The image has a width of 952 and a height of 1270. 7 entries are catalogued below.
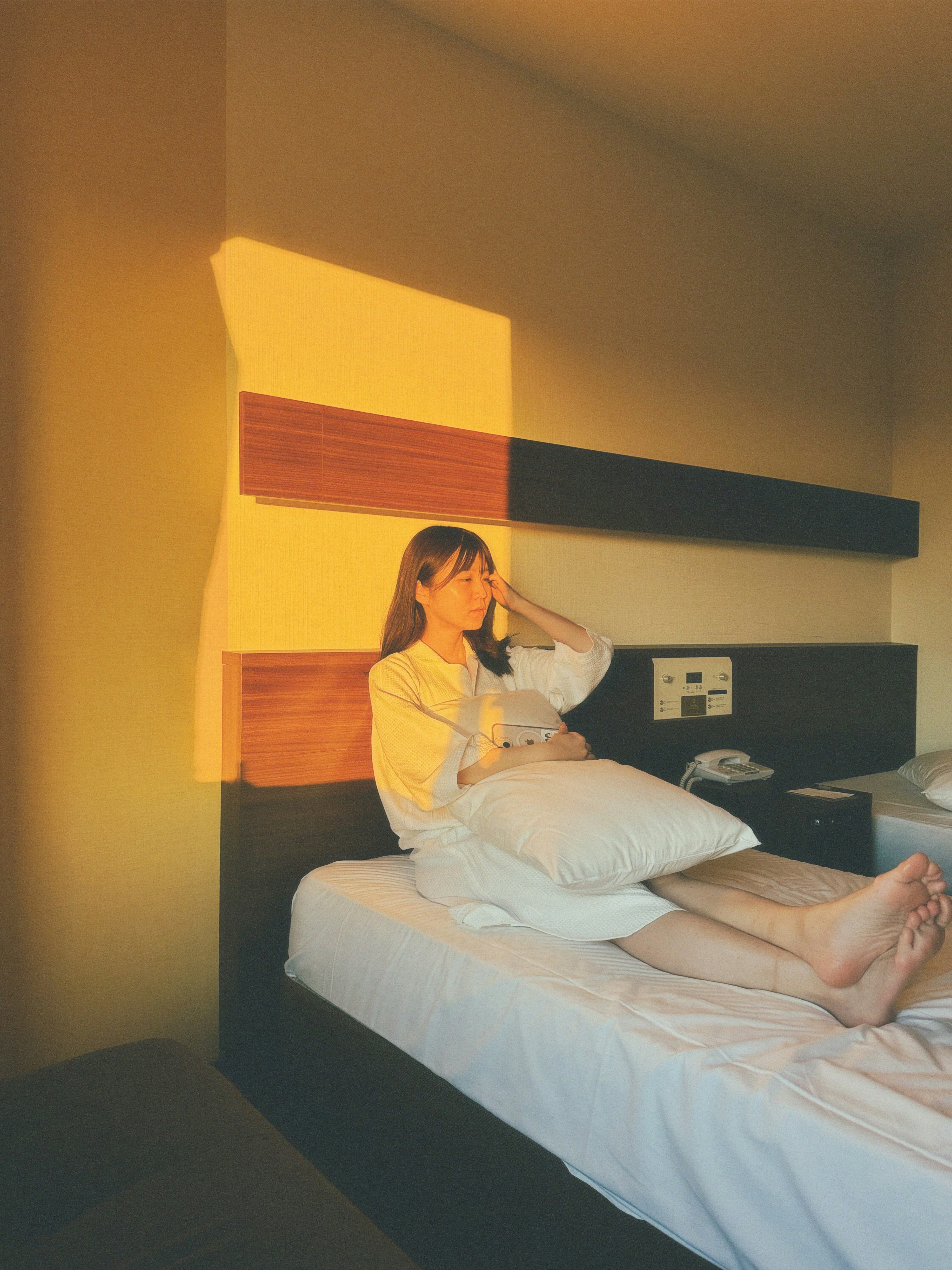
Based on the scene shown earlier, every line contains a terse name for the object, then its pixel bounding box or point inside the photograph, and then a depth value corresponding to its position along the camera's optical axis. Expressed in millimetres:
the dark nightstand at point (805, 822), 2209
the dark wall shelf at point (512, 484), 1956
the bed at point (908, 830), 2277
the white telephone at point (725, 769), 2391
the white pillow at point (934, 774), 2457
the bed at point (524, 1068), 964
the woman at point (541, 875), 1213
